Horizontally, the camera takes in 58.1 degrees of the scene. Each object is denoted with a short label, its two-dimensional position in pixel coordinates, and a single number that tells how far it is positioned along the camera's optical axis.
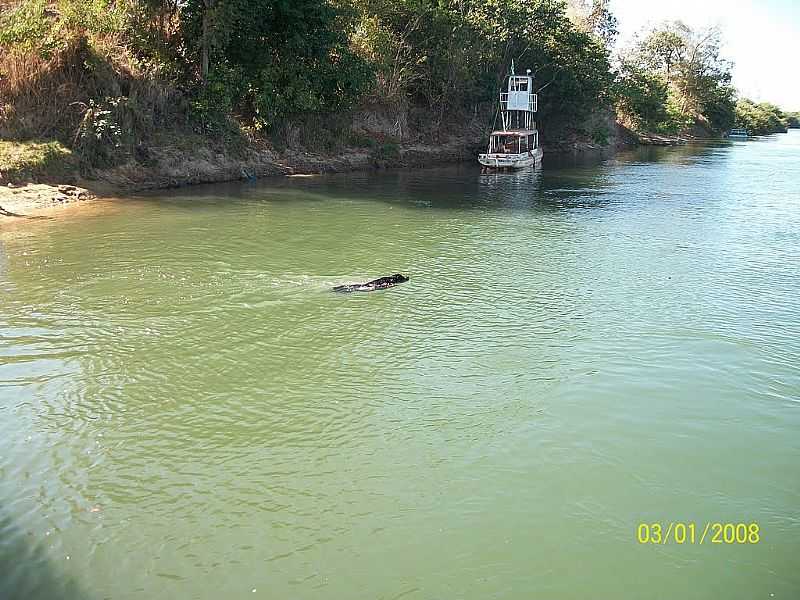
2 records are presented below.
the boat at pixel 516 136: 35.28
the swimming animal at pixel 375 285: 12.97
